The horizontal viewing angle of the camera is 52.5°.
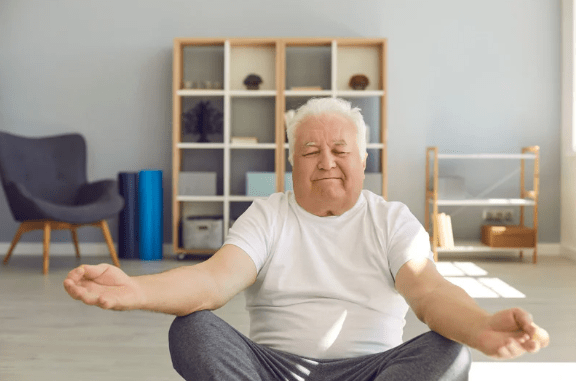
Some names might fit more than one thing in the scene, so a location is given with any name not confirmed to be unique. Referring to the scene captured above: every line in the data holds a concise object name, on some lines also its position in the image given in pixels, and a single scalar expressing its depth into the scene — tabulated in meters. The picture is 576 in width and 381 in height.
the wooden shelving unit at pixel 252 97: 4.58
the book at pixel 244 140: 4.64
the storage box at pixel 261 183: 4.61
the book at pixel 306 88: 4.59
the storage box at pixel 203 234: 4.56
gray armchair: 3.97
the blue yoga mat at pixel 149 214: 4.65
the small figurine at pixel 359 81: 4.61
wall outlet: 4.91
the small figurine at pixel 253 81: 4.64
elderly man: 1.03
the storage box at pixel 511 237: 4.51
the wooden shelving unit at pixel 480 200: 4.48
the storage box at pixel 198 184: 4.64
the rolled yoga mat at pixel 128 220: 4.71
